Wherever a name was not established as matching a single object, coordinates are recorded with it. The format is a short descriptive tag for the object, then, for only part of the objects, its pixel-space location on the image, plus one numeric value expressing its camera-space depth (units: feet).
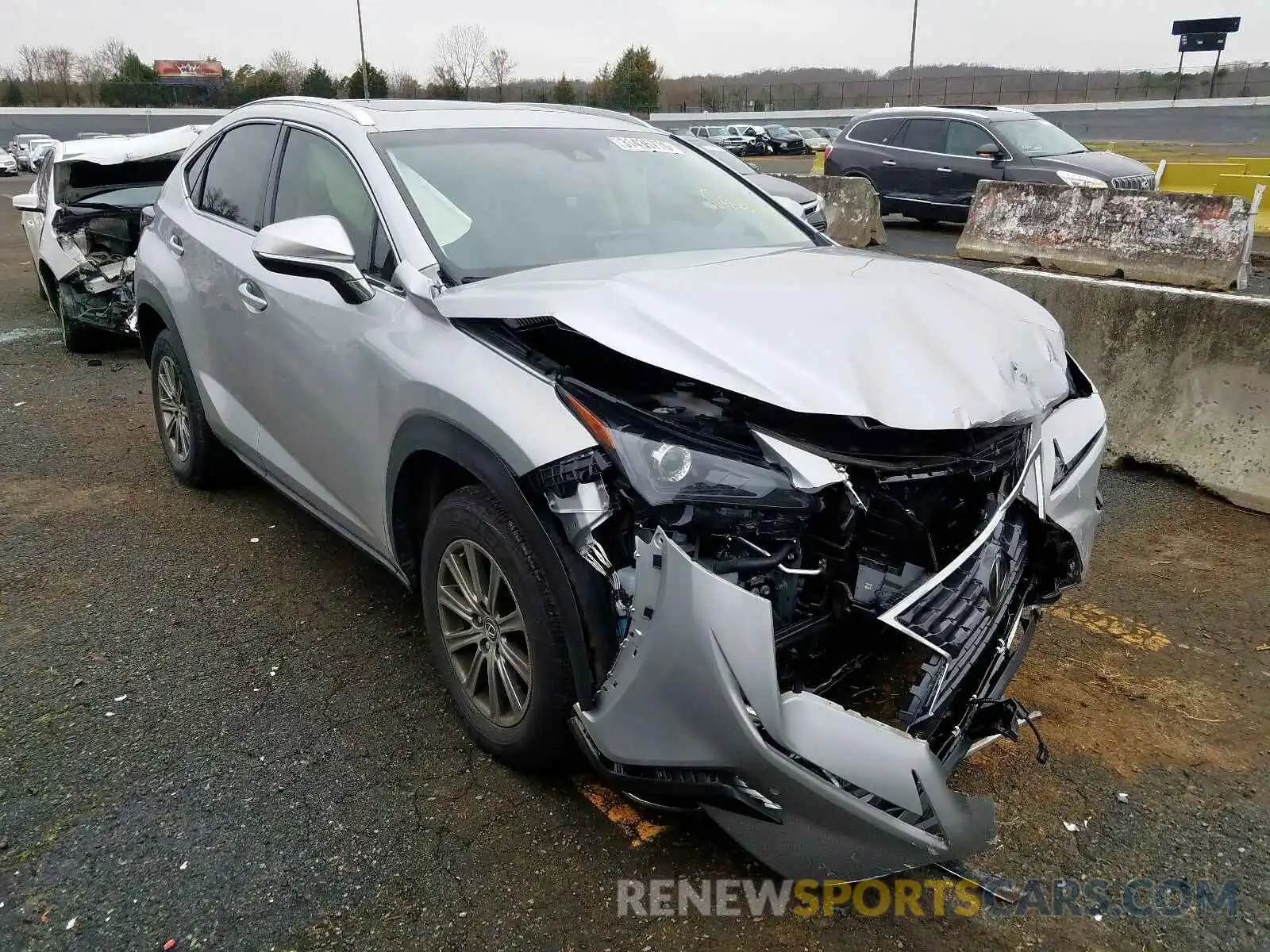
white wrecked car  25.29
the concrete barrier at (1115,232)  25.45
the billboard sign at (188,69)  216.43
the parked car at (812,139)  131.61
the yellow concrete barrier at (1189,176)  42.64
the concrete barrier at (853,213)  38.29
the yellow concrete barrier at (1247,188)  37.88
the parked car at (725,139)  129.59
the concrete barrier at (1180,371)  14.97
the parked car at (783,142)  137.18
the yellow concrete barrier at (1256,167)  46.32
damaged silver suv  6.61
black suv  40.37
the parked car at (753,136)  134.92
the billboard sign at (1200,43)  194.49
